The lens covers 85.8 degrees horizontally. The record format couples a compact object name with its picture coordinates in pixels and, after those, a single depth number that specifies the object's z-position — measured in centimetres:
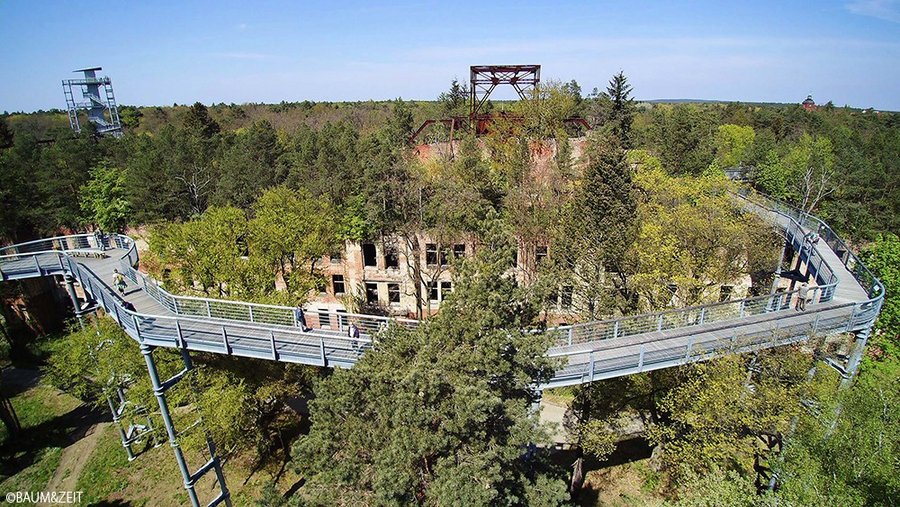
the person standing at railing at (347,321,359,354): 1900
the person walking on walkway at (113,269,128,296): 2309
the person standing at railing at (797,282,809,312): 2142
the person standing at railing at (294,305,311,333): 2005
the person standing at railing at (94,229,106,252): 2984
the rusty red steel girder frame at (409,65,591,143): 4253
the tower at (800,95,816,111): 13035
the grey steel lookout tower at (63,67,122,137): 6681
